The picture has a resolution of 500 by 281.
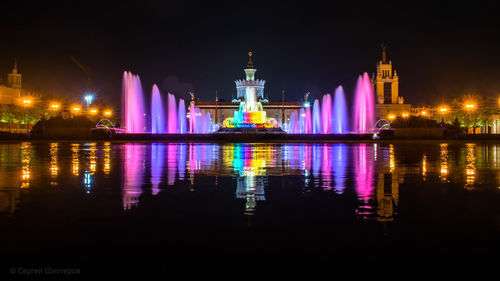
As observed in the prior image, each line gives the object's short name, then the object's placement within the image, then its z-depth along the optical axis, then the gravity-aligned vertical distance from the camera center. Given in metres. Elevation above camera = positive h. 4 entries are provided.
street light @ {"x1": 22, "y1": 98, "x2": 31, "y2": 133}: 70.75 +4.34
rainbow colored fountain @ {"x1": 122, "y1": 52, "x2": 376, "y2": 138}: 52.32 +4.44
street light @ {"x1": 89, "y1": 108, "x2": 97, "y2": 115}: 67.91 +4.37
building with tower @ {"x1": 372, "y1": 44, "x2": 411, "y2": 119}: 120.31 +12.66
